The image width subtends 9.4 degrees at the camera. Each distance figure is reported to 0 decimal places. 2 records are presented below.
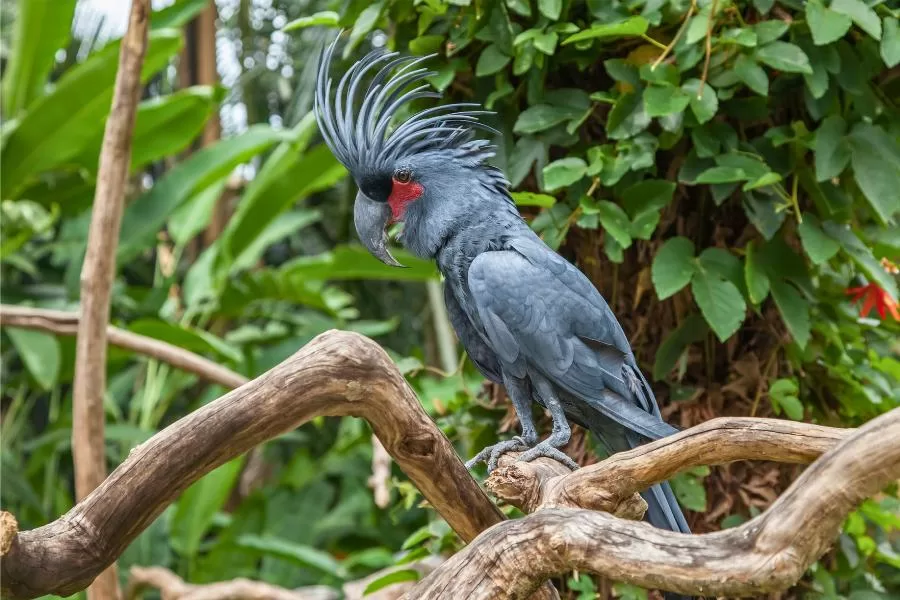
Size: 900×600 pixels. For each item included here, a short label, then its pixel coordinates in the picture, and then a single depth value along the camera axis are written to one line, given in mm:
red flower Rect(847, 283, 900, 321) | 5394
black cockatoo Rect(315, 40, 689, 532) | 5163
